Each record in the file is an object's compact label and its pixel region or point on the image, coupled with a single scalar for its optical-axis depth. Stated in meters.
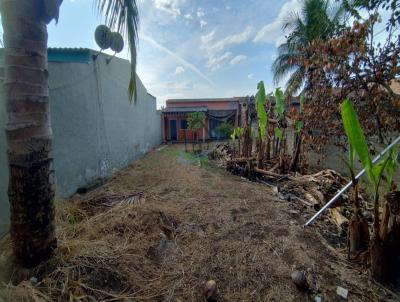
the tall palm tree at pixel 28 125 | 1.68
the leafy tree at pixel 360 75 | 2.56
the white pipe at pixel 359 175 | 2.13
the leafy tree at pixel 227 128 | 13.82
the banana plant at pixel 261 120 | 5.69
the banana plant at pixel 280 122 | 5.96
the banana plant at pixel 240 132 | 7.67
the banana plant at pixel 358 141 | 1.94
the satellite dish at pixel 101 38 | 5.25
